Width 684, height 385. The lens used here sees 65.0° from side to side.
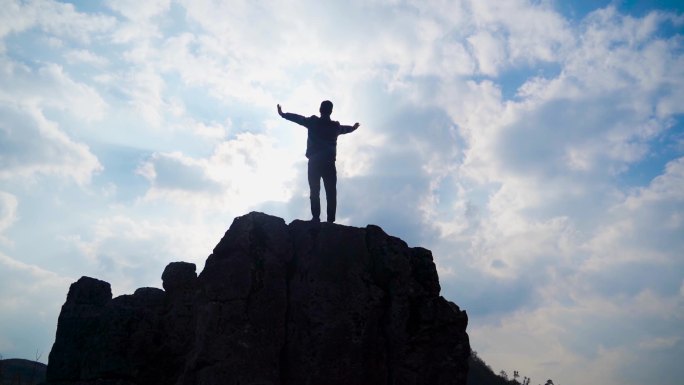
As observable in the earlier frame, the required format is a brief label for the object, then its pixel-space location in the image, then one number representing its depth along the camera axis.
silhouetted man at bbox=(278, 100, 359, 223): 11.66
